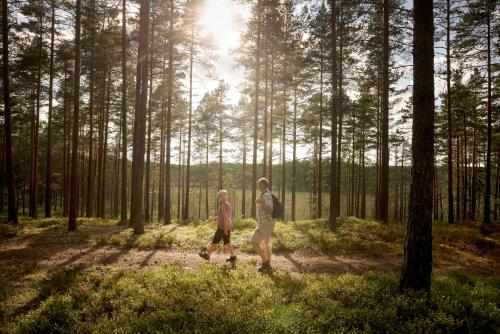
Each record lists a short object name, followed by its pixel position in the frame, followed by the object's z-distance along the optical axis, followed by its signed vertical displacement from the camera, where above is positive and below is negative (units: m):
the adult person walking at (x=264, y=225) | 8.38 -1.35
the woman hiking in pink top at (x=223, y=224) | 9.40 -1.51
